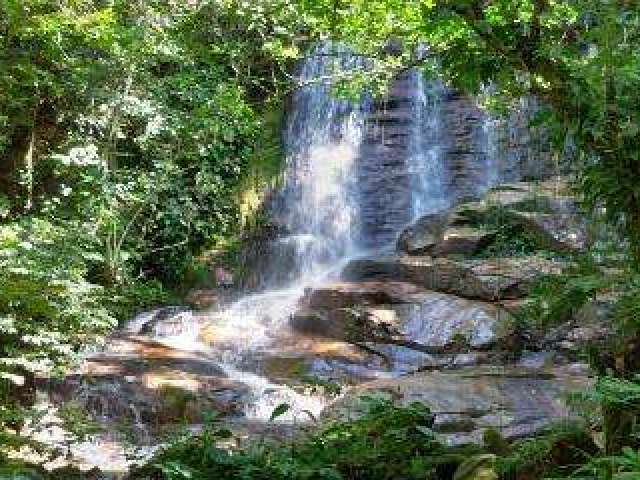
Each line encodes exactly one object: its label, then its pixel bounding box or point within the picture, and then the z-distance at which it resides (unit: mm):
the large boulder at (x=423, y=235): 12969
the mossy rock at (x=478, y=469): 4012
